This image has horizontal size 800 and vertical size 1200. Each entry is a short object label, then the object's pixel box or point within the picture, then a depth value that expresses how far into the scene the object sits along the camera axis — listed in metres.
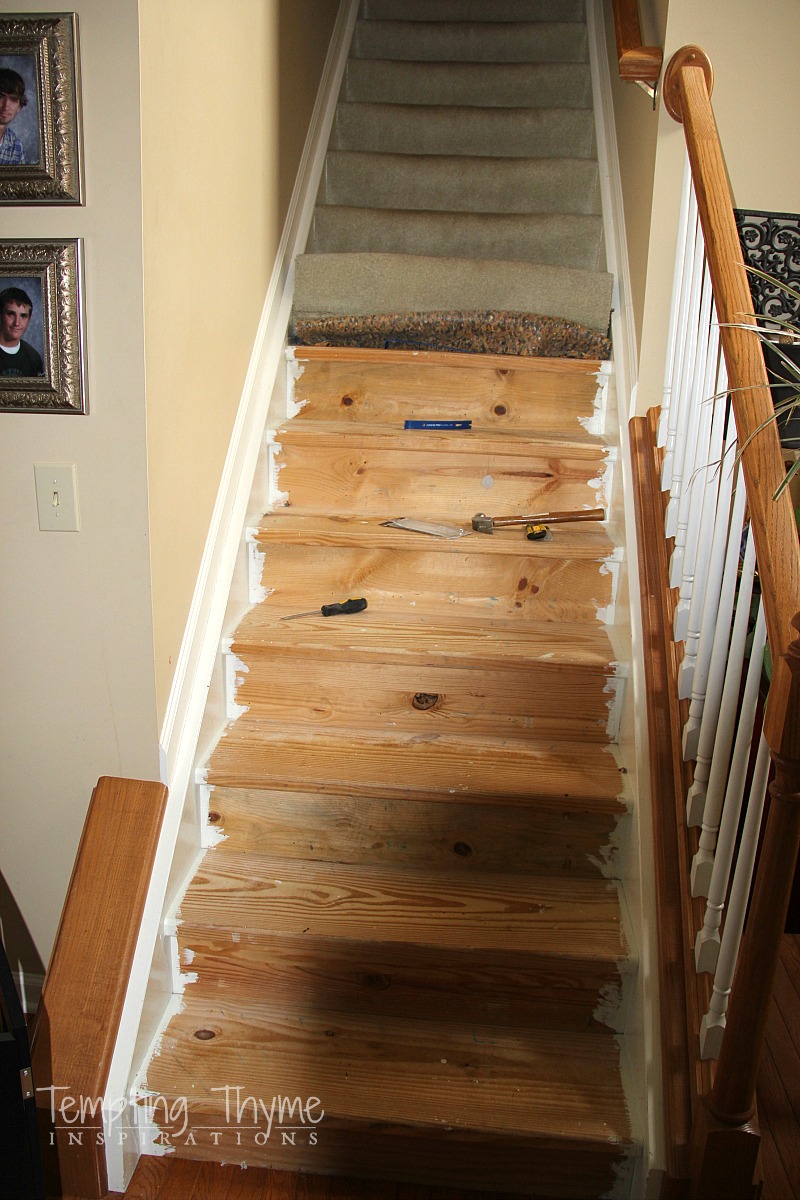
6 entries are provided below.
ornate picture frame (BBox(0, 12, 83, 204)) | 1.25
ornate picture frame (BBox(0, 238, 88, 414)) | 1.31
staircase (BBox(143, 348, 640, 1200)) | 1.43
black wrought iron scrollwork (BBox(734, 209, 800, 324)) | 1.98
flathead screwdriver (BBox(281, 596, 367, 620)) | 1.99
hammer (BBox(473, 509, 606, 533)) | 2.09
